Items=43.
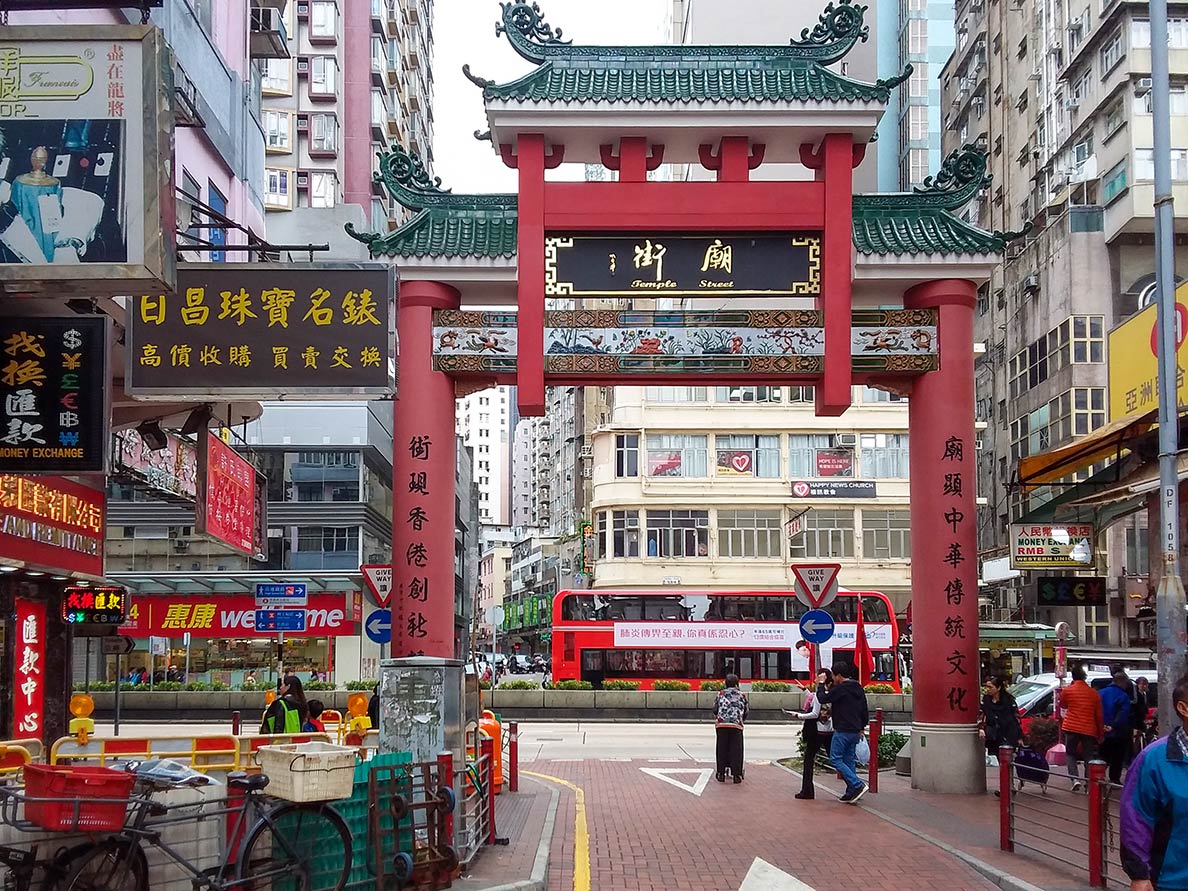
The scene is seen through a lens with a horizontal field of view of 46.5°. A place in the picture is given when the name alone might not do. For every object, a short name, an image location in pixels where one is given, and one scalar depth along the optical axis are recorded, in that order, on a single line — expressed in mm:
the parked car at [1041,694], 24733
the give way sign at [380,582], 20812
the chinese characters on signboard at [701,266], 18688
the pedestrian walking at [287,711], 16234
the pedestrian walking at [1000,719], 19328
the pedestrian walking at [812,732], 17422
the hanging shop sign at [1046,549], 22703
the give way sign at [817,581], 19578
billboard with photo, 7801
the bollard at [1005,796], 12359
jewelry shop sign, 10484
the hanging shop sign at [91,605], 17703
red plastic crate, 7961
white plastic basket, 9125
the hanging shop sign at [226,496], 14258
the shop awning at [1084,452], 15359
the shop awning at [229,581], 42938
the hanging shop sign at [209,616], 43812
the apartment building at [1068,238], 40188
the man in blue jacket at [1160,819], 5980
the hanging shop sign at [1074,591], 19453
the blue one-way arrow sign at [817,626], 19234
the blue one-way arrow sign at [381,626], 20859
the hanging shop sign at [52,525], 14312
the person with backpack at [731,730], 19797
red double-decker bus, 40250
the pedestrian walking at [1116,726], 18297
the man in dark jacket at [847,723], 16688
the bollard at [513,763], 17938
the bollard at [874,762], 17850
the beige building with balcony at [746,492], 53500
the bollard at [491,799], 12891
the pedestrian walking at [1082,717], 18391
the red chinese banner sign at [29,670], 16328
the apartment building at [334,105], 54438
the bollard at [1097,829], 10633
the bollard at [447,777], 10766
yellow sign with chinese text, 16234
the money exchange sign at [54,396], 9133
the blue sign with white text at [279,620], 34072
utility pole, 11391
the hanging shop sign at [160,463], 15820
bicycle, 8258
